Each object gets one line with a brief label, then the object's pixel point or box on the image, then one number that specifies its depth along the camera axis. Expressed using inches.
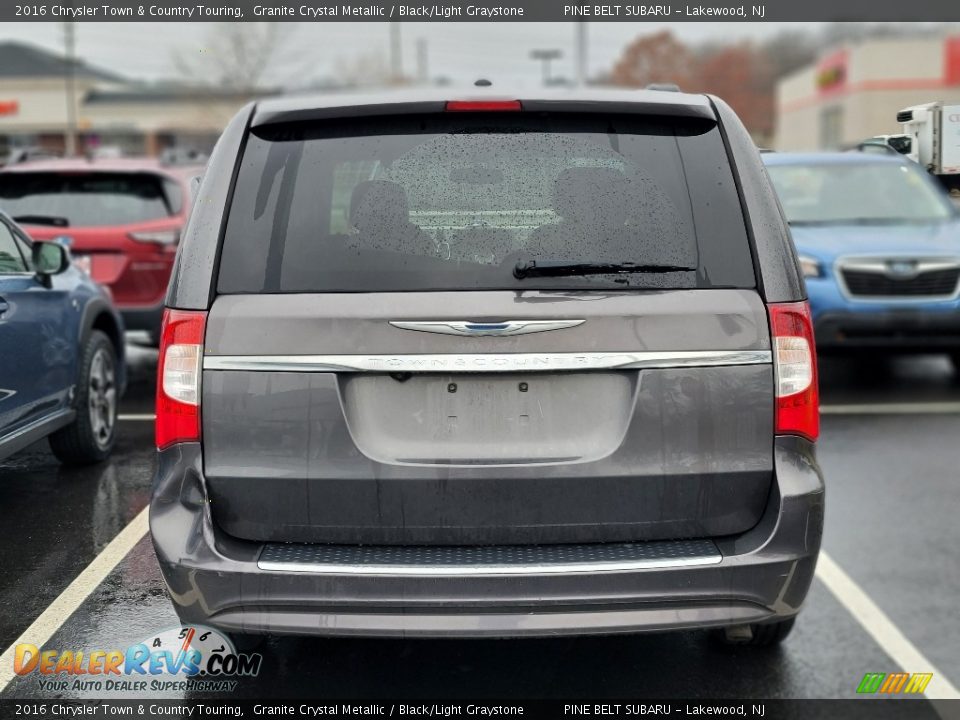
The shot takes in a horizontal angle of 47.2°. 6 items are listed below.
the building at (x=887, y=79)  1839.3
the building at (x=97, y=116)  2847.0
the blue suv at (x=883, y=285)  319.3
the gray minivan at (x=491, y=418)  111.2
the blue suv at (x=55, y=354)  203.5
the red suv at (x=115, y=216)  330.0
